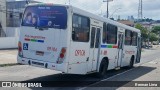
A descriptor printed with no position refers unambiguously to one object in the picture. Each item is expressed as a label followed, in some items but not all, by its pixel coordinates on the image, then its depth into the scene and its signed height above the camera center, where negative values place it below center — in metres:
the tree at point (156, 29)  109.85 +4.84
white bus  7.56 -0.06
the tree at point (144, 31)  59.28 +2.03
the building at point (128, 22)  69.83 +5.42
